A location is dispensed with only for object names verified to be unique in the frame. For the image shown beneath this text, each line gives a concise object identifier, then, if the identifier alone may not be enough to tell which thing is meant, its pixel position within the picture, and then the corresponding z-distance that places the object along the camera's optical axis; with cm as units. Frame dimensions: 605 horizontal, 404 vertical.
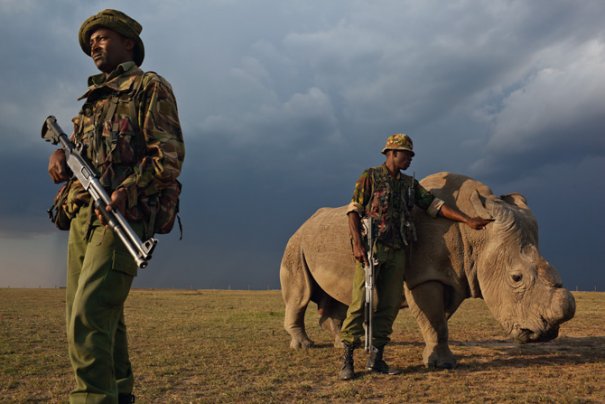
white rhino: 616
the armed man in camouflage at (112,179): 310
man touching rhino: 623
